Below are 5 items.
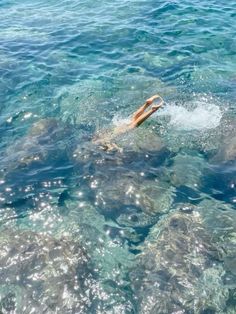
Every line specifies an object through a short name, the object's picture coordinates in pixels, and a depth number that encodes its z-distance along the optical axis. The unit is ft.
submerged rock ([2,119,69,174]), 45.10
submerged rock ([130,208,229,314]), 30.04
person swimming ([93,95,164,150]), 45.14
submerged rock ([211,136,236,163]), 43.44
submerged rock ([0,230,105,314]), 30.50
